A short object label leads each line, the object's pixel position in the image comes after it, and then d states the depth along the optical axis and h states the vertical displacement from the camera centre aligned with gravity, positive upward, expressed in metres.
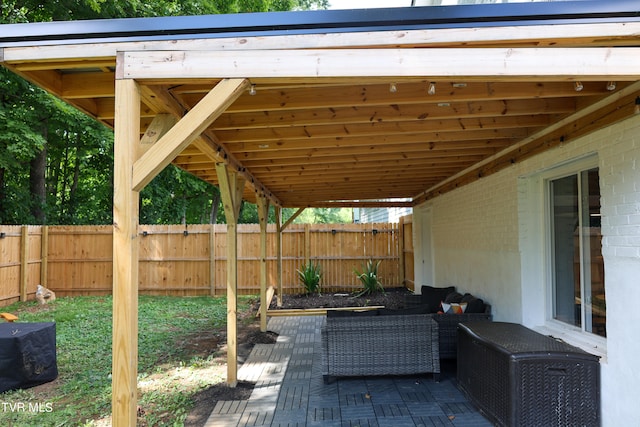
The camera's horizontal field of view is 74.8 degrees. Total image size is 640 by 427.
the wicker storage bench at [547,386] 2.84 -1.07
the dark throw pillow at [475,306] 4.83 -0.86
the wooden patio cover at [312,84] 1.98 +0.87
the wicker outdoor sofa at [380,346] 4.10 -1.12
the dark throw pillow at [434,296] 6.32 -0.99
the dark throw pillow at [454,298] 5.72 -0.92
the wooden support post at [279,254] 9.07 -0.46
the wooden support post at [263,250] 6.66 -0.28
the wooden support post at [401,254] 10.97 -0.59
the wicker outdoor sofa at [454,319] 4.43 -0.94
